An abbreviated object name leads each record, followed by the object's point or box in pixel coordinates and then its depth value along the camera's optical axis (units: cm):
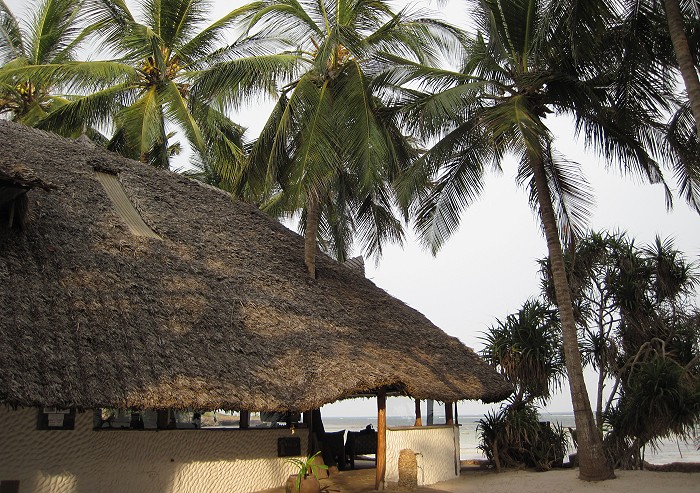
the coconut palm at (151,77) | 1538
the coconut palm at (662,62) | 1116
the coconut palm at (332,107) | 1275
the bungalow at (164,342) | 818
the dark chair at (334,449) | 1364
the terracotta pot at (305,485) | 995
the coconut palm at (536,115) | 1183
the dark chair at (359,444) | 1438
